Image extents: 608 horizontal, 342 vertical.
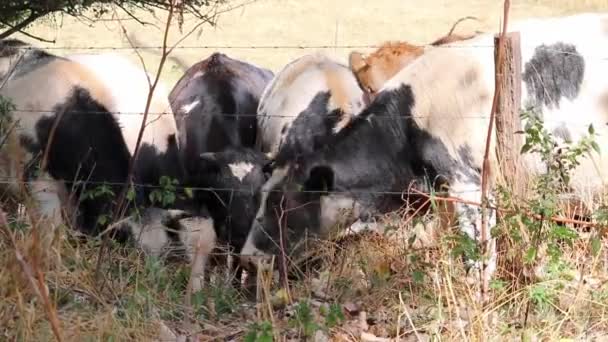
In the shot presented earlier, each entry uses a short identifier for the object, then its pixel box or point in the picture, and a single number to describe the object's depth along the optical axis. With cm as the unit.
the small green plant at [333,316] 938
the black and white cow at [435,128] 1370
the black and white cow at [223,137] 1580
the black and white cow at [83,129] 1434
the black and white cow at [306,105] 1711
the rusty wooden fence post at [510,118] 1199
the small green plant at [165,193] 1171
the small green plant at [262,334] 880
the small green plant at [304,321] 924
